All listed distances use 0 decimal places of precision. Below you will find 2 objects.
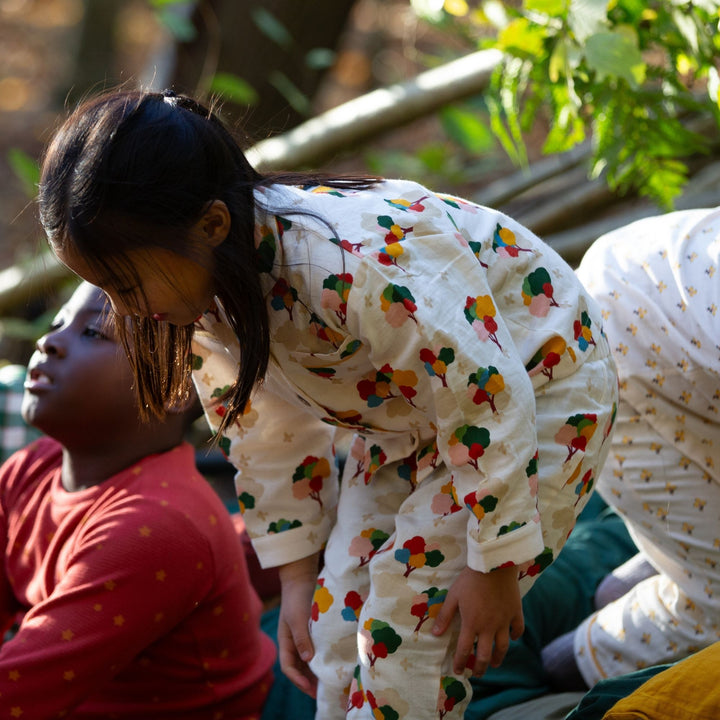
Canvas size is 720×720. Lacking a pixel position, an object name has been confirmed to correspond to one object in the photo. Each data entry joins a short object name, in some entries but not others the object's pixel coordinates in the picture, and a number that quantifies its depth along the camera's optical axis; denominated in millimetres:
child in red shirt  3078
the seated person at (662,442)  3148
